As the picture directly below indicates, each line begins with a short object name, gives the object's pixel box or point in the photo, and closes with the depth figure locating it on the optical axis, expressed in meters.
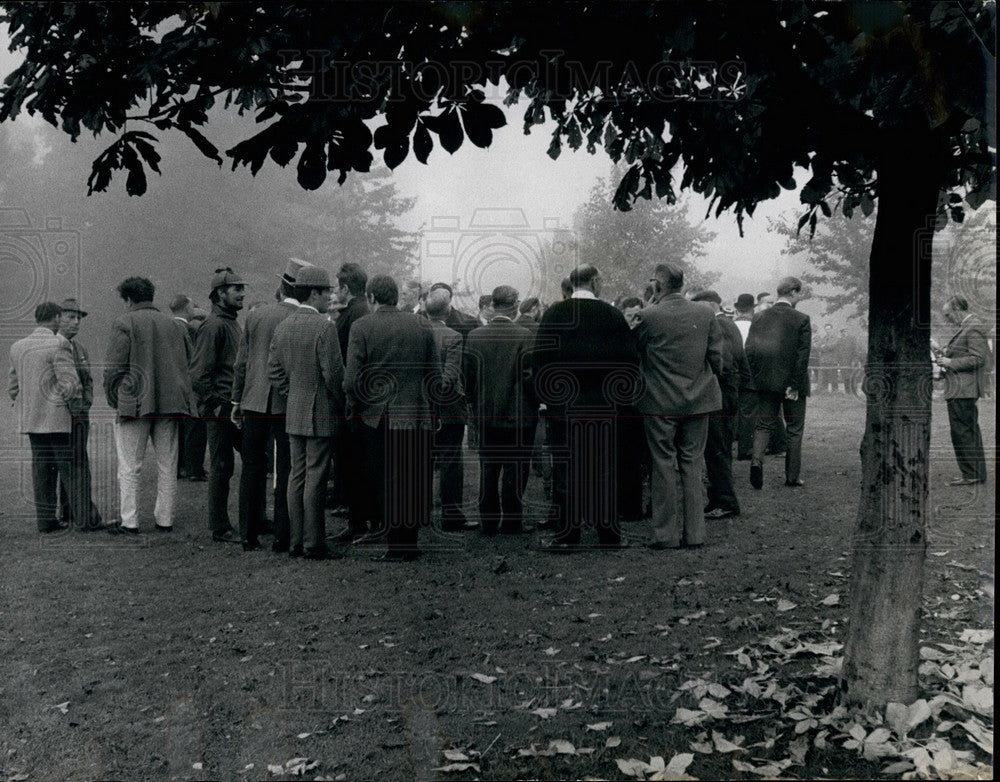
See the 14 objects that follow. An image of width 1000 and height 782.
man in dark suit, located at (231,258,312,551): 7.99
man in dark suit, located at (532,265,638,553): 7.80
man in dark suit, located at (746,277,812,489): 10.73
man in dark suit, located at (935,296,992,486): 10.63
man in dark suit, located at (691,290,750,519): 9.24
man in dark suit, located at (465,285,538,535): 8.54
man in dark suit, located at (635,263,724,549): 7.90
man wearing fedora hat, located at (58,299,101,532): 9.05
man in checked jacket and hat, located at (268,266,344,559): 7.70
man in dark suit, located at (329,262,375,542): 8.65
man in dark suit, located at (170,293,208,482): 12.18
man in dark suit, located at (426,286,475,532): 8.58
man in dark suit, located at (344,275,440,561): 7.63
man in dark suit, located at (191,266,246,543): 8.53
